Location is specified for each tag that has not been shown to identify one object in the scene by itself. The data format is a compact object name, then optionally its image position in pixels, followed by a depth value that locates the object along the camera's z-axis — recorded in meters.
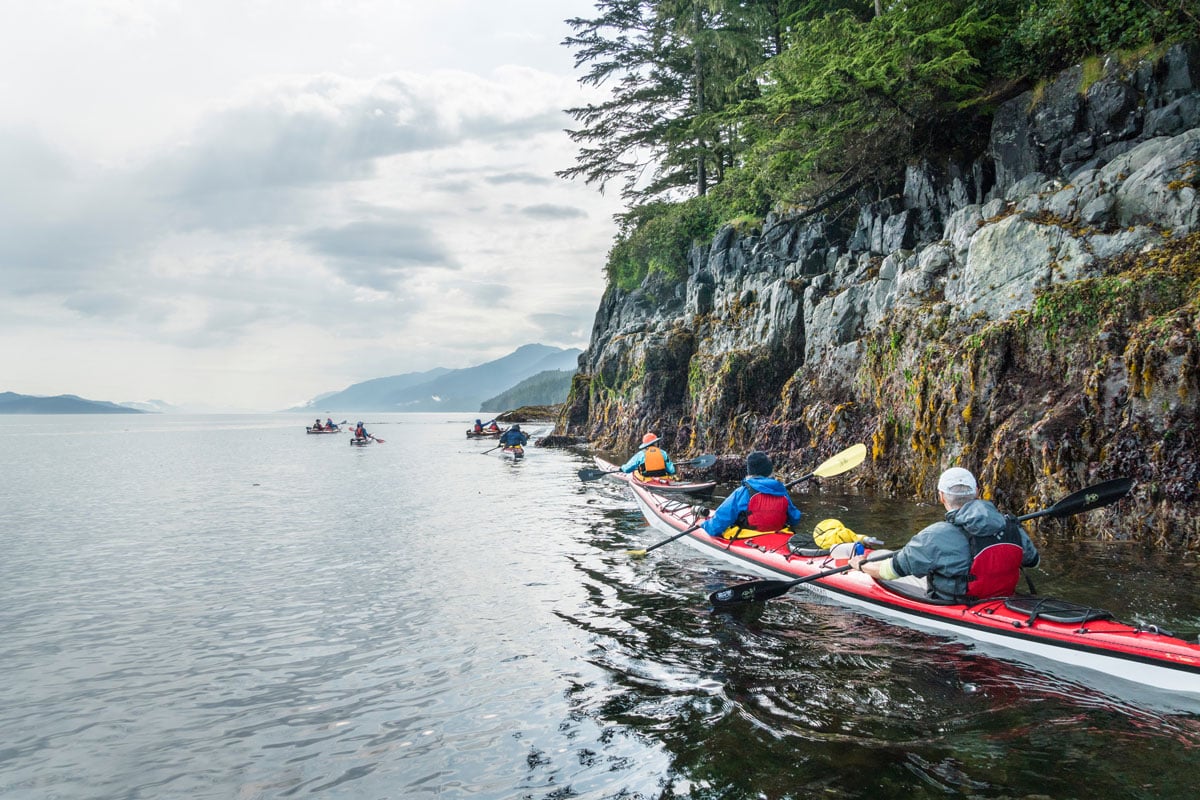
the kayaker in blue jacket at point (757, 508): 10.27
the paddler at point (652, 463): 17.38
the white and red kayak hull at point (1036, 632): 5.36
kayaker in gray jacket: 6.59
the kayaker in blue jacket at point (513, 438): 34.06
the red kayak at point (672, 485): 16.00
